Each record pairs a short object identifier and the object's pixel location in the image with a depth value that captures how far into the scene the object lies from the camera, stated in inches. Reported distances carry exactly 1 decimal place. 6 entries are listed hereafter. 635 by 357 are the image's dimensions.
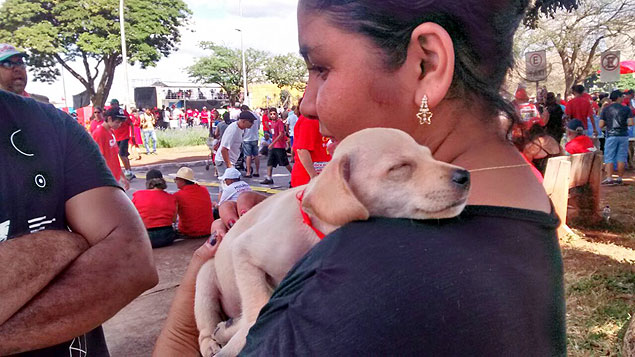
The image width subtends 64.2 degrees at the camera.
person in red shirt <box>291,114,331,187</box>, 254.5
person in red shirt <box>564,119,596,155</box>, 402.0
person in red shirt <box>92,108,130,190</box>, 401.5
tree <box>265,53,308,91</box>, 2019.7
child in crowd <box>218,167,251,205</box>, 346.3
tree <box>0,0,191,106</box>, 1293.1
